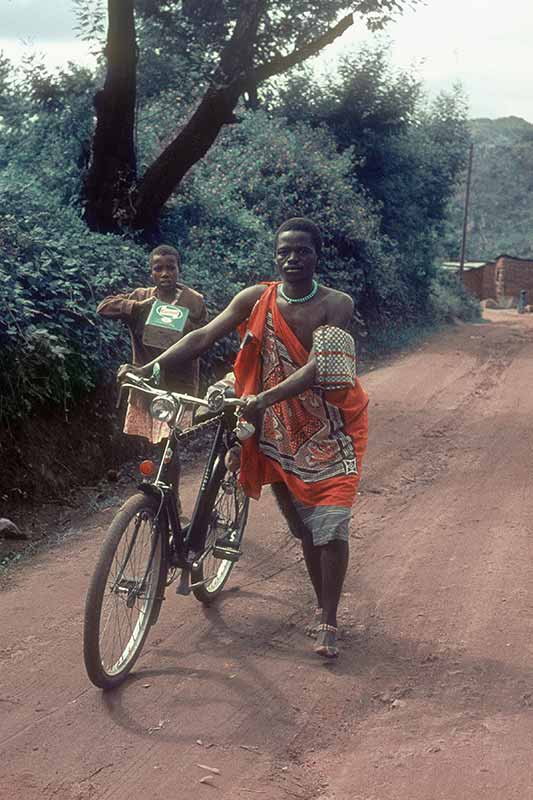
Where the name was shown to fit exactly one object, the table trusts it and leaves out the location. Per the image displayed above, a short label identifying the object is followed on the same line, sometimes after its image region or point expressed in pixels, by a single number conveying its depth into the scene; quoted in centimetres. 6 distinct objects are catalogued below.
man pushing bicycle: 489
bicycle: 437
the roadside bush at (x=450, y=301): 2762
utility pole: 4508
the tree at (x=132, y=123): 1199
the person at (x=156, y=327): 665
